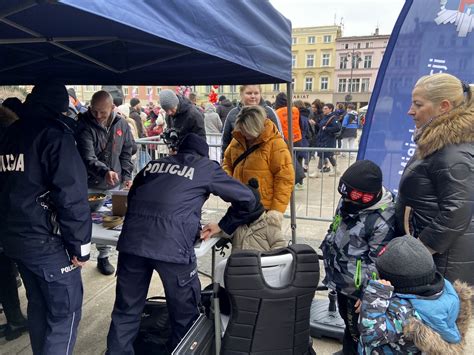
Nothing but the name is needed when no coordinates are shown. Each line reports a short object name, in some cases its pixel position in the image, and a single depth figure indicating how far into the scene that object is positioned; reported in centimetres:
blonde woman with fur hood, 194
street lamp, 5273
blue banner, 280
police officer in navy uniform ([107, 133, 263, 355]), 208
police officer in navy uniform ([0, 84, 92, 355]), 196
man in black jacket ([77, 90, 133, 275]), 342
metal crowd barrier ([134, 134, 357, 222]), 577
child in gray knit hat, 154
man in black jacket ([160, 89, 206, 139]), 476
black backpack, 241
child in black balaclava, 199
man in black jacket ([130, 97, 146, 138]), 898
